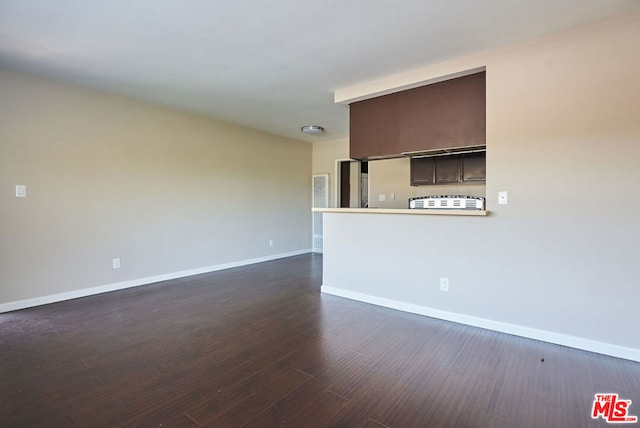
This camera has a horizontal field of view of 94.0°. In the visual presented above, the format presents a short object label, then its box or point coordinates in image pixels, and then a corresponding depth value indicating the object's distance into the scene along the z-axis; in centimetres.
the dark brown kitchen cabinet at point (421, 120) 288
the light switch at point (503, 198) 262
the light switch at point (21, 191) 315
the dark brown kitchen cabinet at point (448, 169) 405
